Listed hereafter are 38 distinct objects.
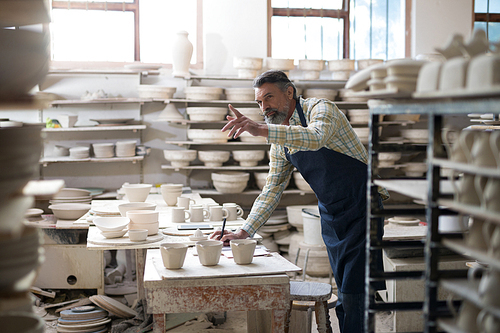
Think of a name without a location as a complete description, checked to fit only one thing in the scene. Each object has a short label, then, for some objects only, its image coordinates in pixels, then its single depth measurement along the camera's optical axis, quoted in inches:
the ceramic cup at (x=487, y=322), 48.7
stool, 107.6
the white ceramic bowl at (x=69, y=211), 175.0
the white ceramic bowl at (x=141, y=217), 110.5
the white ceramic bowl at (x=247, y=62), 218.2
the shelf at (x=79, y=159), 209.0
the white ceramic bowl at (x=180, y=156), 217.6
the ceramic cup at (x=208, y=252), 86.6
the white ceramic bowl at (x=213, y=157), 218.5
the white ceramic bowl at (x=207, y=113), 217.5
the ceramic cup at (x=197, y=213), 129.7
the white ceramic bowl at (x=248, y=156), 221.5
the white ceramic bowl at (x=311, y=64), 226.9
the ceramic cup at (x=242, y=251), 88.4
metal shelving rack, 49.5
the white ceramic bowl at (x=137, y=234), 105.0
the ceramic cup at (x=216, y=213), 131.6
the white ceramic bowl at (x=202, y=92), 220.5
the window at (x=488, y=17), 251.6
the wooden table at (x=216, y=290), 80.7
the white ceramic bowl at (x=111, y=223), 107.7
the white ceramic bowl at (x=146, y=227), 110.6
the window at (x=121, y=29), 227.8
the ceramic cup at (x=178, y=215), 127.5
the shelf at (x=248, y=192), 218.7
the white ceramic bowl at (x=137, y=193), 152.1
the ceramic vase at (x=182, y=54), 215.3
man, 100.8
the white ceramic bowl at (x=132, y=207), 126.6
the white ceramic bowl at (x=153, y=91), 217.3
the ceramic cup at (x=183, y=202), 146.5
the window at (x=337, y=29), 244.1
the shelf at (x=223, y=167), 220.7
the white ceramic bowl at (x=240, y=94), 223.3
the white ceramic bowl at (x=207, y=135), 215.2
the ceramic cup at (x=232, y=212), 133.1
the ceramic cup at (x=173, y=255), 84.2
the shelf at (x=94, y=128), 210.5
